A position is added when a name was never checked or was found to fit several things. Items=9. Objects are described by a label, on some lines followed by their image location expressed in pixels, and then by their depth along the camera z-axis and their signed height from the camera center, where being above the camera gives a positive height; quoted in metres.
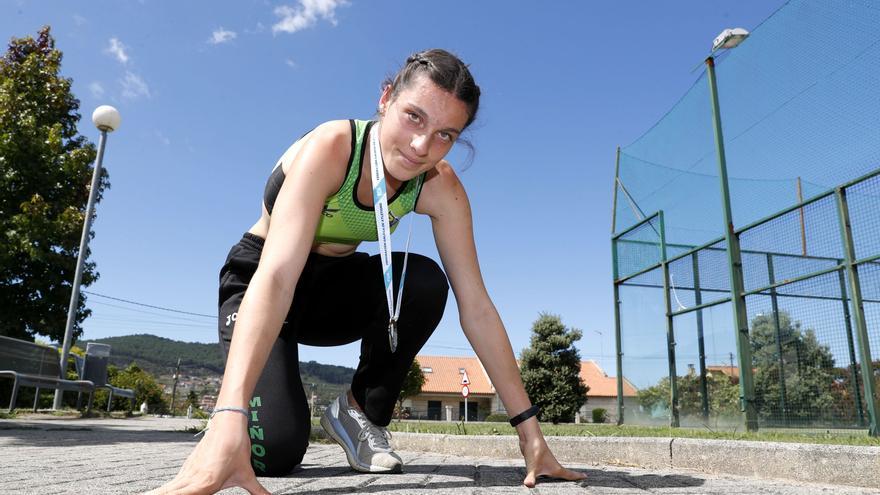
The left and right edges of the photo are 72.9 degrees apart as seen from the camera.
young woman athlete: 1.65 +0.38
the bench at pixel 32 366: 6.81 +0.17
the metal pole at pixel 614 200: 9.31 +2.92
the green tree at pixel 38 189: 8.06 +2.66
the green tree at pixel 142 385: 20.26 -0.11
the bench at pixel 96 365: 10.62 +0.27
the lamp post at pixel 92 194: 8.59 +2.64
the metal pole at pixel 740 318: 6.23 +0.79
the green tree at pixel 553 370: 21.91 +0.72
